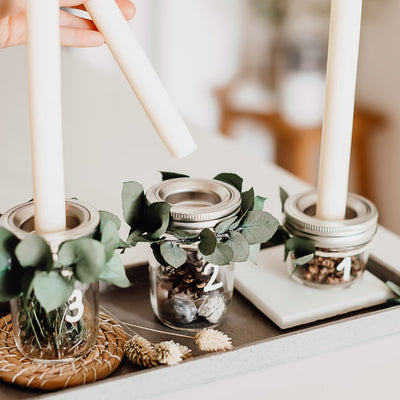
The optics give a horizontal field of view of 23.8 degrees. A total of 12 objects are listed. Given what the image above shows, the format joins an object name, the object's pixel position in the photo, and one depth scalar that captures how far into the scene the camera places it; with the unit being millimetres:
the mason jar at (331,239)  729
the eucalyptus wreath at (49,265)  594
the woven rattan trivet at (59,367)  635
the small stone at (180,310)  697
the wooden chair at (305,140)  3014
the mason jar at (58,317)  634
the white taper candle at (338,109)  698
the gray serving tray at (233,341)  626
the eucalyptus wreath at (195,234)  662
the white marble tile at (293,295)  727
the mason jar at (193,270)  667
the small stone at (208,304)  697
